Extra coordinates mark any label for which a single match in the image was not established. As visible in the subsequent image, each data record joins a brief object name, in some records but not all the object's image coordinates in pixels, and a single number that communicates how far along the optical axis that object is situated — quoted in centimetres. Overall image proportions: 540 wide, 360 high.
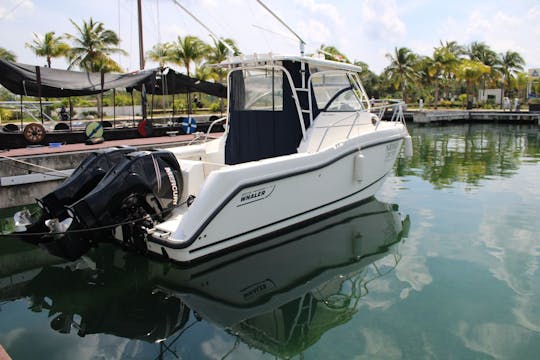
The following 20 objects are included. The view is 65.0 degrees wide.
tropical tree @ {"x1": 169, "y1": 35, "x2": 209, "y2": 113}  3061
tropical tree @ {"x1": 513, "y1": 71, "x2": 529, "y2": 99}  4761
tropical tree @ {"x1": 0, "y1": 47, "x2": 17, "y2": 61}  3390
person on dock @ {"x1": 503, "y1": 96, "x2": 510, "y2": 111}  3607
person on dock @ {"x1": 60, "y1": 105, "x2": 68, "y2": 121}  1895
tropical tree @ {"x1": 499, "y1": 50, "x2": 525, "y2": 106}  4600
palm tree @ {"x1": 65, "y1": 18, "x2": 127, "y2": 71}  2856
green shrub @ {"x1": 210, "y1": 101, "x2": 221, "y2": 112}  3218
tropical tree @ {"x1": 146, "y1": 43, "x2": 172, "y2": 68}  3154
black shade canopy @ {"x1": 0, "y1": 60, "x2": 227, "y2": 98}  1054
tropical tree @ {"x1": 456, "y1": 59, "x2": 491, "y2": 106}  3931
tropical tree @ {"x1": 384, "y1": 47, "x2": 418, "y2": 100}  4203
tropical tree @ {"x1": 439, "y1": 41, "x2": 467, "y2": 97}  4117
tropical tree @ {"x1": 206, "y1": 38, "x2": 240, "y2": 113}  3040
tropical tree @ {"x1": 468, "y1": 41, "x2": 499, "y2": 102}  4519
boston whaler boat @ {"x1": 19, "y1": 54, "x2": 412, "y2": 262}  483
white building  4450
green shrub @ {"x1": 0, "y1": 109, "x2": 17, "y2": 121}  2346
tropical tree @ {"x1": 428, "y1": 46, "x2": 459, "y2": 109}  3906
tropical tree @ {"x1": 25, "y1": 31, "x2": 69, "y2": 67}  3063
